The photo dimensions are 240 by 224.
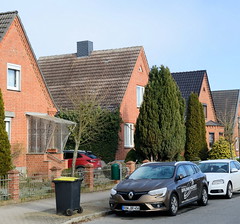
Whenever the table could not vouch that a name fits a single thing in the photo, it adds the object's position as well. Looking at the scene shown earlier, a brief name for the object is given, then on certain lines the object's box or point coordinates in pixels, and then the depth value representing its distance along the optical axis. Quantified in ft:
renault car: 42.24
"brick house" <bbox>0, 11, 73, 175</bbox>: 74.54
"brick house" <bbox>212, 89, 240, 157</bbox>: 160.80
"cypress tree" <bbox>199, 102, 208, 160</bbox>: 114.42
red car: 83.97
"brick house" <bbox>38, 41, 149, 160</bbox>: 106.22
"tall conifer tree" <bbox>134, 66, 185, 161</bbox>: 84.43
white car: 56.75
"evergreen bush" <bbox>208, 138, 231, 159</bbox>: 111.24
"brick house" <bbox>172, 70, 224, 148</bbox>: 141.69
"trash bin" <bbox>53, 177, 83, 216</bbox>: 42.29
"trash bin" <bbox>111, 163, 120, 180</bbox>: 70.18
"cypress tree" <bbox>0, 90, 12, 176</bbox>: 57.26
